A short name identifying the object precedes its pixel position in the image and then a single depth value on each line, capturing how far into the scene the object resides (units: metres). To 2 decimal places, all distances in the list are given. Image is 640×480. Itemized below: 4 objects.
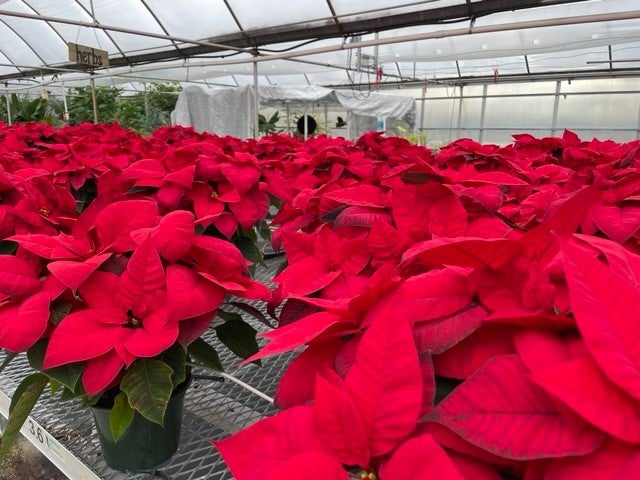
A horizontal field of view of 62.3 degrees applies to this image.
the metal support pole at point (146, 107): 9.27
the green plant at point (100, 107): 10.09
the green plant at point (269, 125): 10.08
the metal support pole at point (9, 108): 7.98
